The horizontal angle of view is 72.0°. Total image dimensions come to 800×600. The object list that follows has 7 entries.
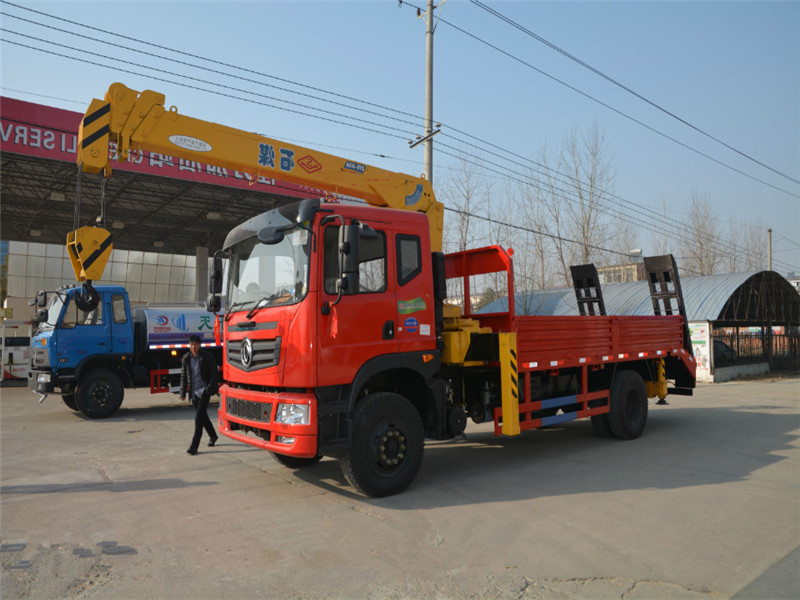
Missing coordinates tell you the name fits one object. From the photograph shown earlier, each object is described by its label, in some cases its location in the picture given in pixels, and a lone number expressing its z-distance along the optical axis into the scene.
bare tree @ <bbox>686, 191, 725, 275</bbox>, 36.38
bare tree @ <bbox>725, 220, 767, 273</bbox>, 38.66
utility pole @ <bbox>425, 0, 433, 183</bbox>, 13.83
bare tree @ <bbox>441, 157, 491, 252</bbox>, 22.69
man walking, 7.80
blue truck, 11.17
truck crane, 5.21
